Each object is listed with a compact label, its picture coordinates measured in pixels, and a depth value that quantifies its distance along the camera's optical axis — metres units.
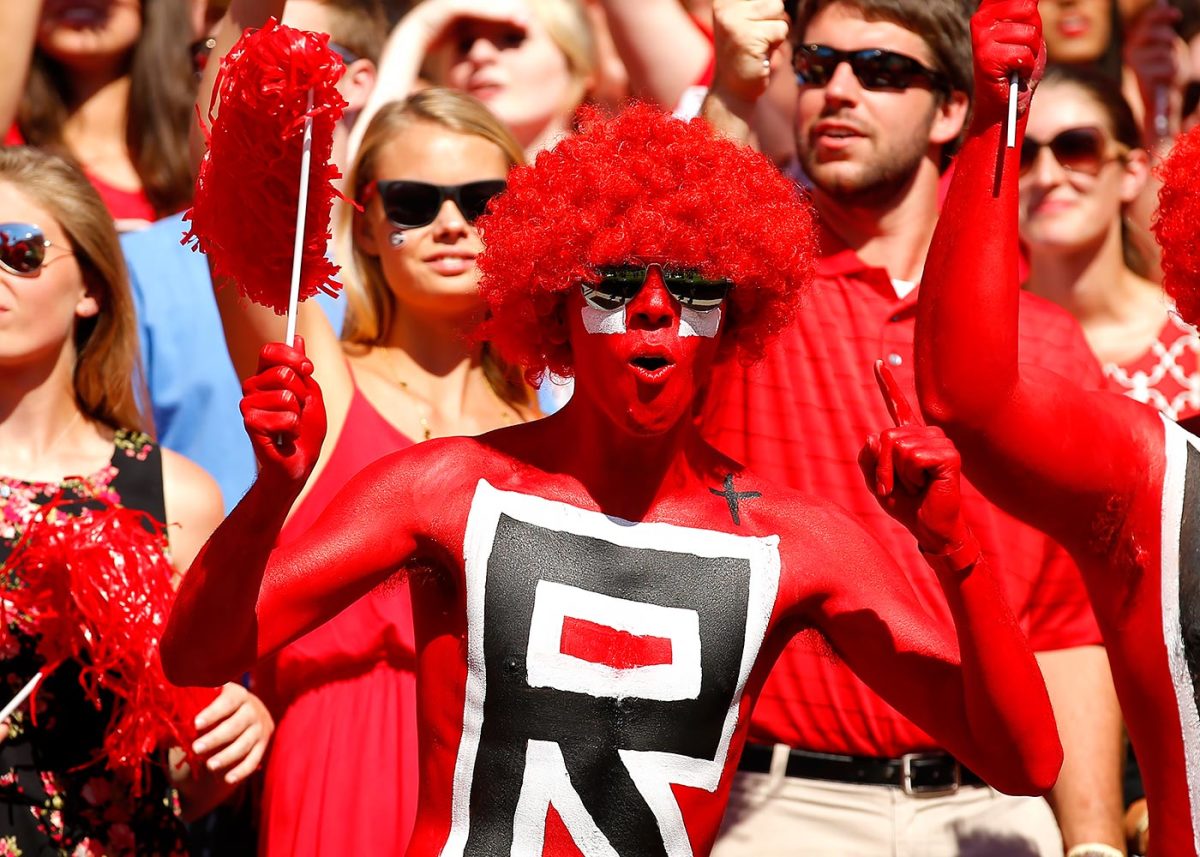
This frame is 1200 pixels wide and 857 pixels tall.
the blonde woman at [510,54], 10.93
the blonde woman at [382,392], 7.61
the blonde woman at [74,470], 7.34
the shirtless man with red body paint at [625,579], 5.85
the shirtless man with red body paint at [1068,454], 5.96
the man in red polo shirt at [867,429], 7.77
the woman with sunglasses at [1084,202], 10.60
